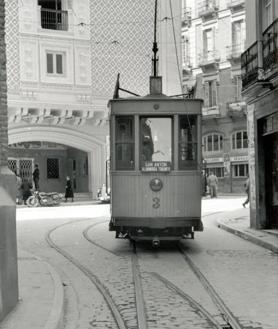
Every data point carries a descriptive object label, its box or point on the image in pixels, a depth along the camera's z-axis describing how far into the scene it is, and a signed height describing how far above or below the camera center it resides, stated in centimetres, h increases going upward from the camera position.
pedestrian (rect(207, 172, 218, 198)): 3794 -23
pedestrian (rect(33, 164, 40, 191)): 3228 +35
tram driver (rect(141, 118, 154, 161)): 1179 +82
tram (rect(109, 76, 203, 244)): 1178 +37
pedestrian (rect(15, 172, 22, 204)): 3082 -36
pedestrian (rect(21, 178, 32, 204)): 3232 -35
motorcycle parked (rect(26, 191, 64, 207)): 3123 -78
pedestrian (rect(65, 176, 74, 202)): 3334 -37
